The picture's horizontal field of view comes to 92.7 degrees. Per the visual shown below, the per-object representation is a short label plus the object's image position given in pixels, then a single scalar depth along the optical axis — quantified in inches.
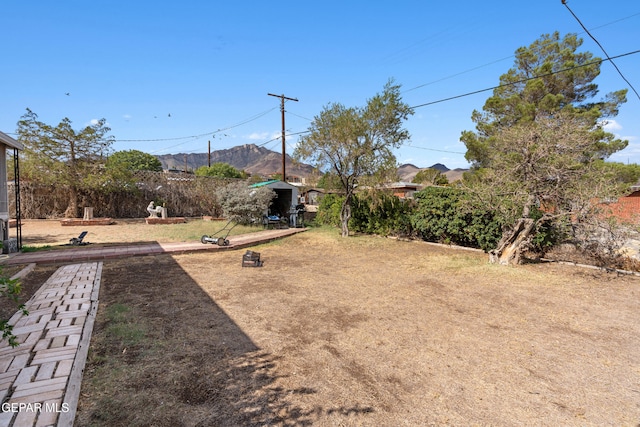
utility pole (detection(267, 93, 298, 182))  694.0
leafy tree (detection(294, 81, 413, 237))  405.4
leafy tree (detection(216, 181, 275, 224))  507.5
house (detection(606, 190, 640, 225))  246.7
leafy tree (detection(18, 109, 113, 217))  533.0
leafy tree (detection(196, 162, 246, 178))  1915.6
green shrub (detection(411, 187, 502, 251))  337.7
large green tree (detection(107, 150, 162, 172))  2074.3
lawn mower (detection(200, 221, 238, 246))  356.2
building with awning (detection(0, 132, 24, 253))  291.4
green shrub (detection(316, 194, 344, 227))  531.5
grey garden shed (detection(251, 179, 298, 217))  560.7
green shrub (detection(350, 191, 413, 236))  422.3
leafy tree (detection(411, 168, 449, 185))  1295.5
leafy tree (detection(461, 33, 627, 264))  253.9
